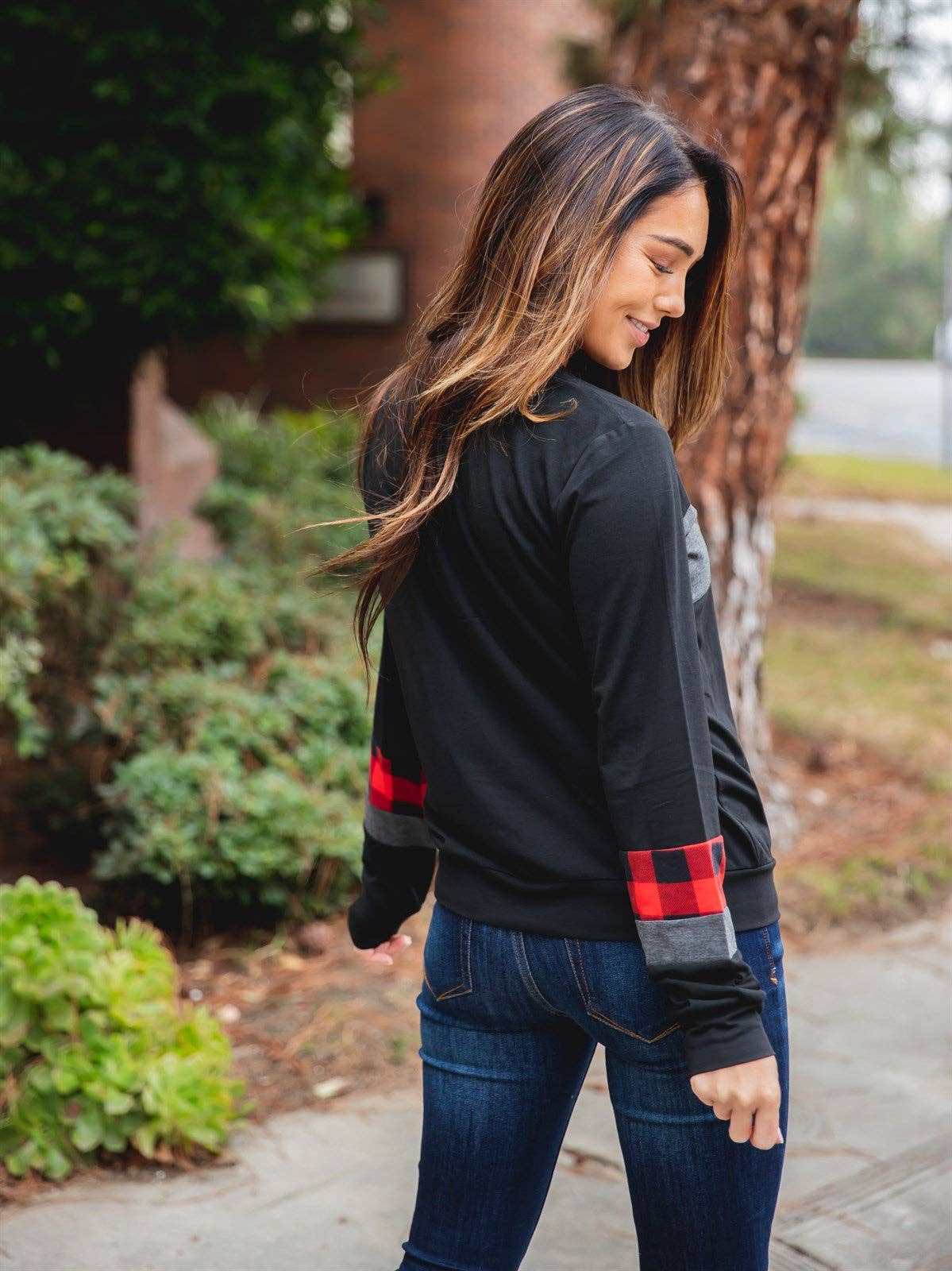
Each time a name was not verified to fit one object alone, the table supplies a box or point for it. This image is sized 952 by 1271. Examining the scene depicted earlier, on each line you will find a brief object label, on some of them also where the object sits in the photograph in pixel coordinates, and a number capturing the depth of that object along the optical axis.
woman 1.45
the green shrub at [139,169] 4.59
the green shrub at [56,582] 3.63
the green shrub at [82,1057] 2.70
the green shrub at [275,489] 5.38
